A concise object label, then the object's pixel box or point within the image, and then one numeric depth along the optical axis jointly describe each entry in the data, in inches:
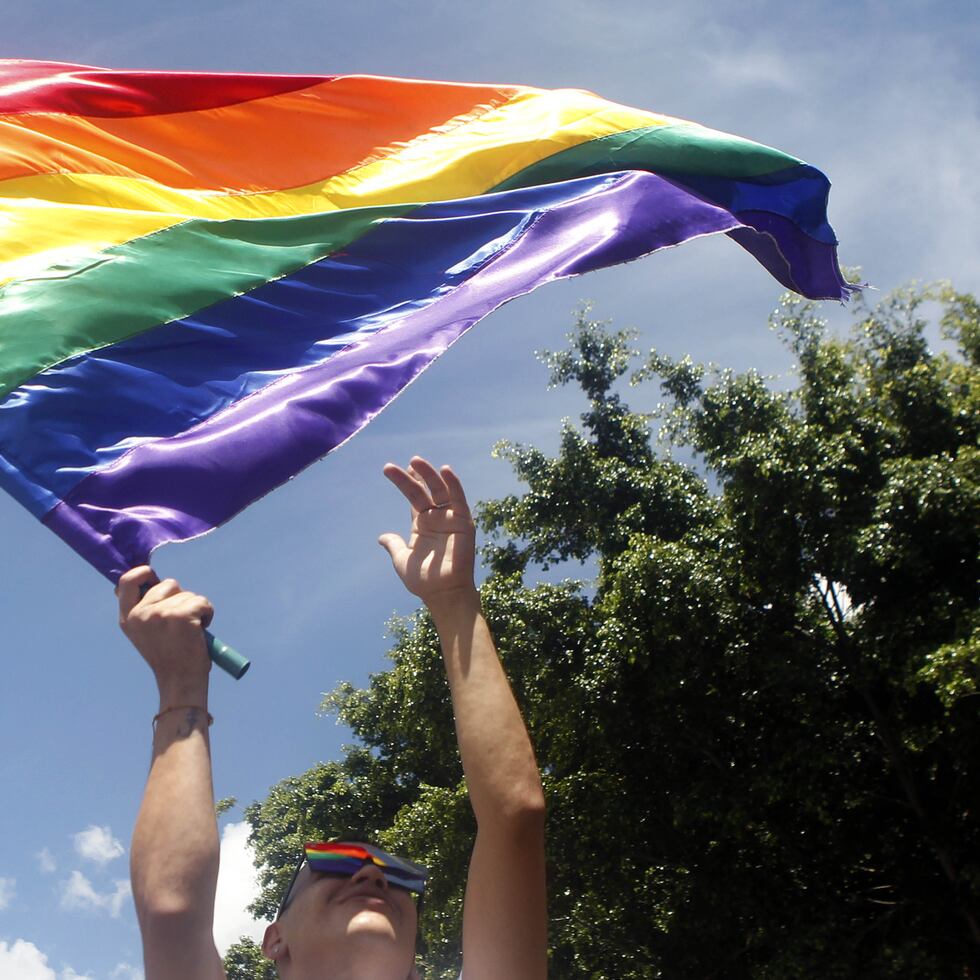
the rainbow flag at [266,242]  125.3
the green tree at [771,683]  377.4
